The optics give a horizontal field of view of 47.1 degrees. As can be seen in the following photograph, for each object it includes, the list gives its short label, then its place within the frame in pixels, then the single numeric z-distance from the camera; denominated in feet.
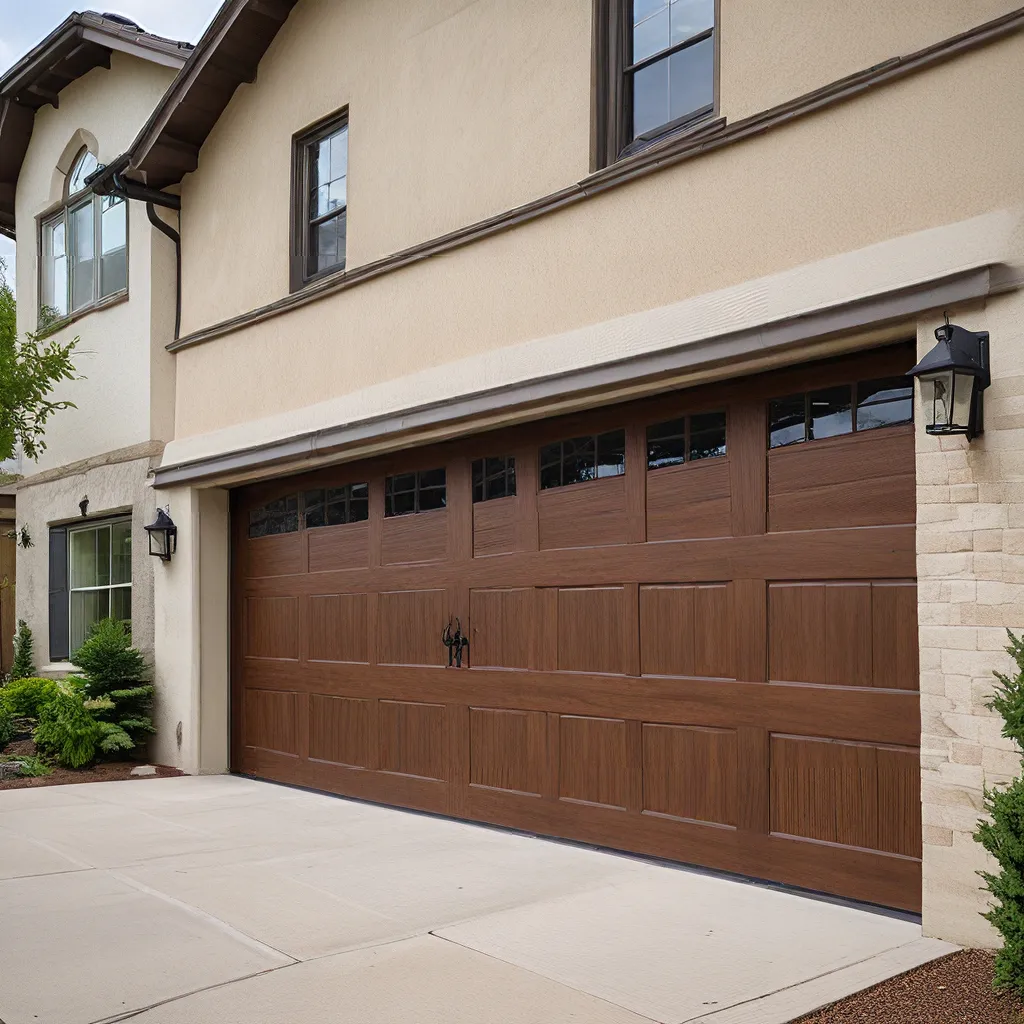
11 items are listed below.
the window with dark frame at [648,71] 22.97
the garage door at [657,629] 19.53
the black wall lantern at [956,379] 16.72
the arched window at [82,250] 41.83
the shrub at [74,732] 36.40
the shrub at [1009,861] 14.56
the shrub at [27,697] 41.78
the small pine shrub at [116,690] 36.65
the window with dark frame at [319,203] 32.91
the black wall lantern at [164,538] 37.17
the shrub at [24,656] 45.75
